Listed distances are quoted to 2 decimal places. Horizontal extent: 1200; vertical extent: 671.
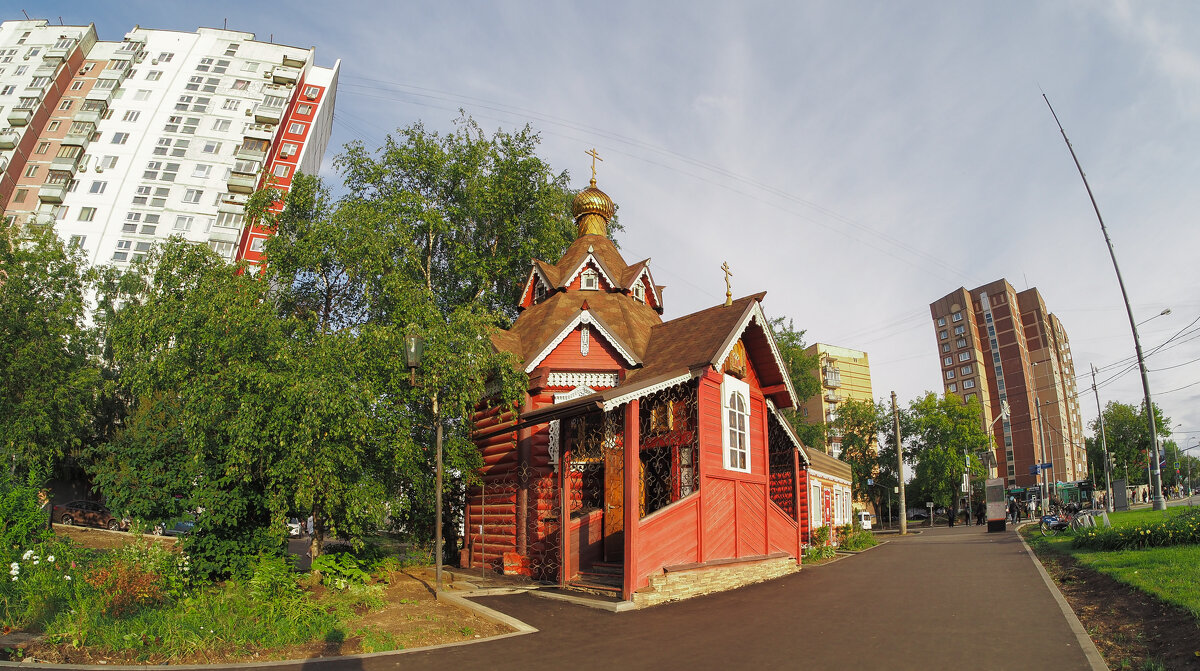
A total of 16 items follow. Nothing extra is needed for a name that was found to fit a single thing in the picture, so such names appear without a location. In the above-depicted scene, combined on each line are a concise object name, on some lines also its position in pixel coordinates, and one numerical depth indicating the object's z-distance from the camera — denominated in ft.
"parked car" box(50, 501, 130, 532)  113.29
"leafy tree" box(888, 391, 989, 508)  193.98
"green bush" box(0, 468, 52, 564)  36.37
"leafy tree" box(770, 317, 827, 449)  144.77
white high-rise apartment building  163.32
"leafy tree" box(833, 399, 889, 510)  195.62
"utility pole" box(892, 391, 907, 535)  127.18
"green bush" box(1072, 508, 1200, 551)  45.96
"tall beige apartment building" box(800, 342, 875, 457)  316.40
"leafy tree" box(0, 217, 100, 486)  85.20
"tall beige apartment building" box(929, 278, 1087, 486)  287.28
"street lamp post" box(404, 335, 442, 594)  39.63
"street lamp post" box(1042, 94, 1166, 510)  69.24
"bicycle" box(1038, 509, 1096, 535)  75.41
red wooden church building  42.42
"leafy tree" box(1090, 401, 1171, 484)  268.41
